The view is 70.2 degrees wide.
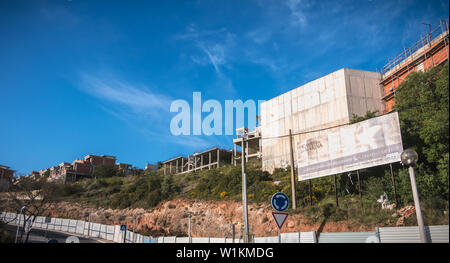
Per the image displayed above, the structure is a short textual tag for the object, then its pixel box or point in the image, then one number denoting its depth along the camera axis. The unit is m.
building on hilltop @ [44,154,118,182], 83.31
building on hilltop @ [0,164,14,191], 52.56
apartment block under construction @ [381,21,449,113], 26.69
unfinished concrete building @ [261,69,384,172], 34.09
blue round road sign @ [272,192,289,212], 9.55
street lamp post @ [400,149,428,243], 8.00
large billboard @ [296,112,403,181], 19.66
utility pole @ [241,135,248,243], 13.22
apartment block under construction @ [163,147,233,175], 60.34
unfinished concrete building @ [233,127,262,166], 52.22
